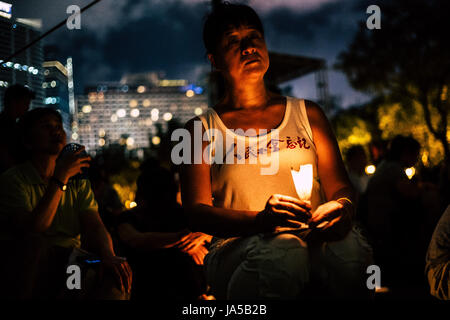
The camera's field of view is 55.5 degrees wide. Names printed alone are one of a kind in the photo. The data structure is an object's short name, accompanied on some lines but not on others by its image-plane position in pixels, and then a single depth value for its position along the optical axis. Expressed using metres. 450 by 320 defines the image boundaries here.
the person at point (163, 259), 3.40
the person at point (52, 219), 2.40
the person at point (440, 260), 2.19
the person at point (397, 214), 5.85
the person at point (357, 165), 7.81
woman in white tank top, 1.56
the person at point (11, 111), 3.87
